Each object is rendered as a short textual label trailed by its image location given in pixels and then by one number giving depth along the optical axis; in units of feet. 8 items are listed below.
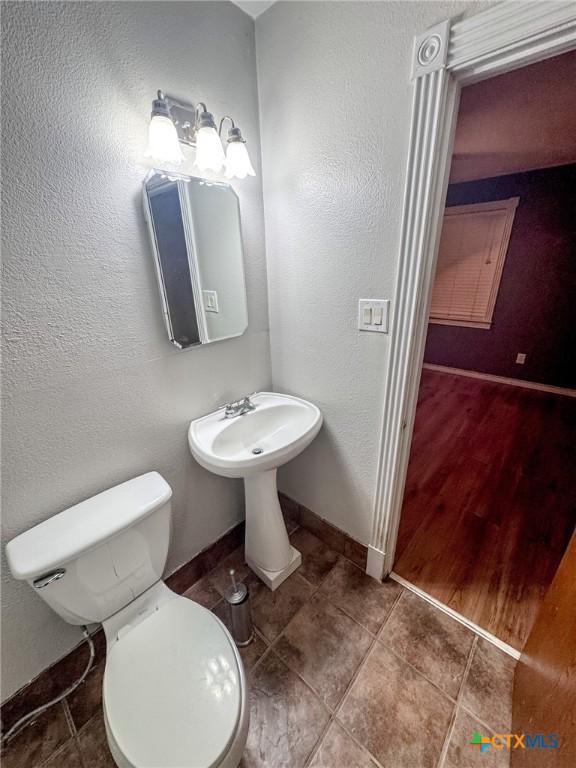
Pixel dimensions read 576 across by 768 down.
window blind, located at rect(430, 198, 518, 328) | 10.43
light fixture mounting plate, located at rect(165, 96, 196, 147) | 3.29
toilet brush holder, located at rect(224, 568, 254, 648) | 3.69
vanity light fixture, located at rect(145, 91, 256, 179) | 2.90
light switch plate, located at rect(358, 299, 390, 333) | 3.54
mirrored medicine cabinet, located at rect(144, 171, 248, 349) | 3.41
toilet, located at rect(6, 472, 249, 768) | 2.31
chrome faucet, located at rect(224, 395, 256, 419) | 4.40
